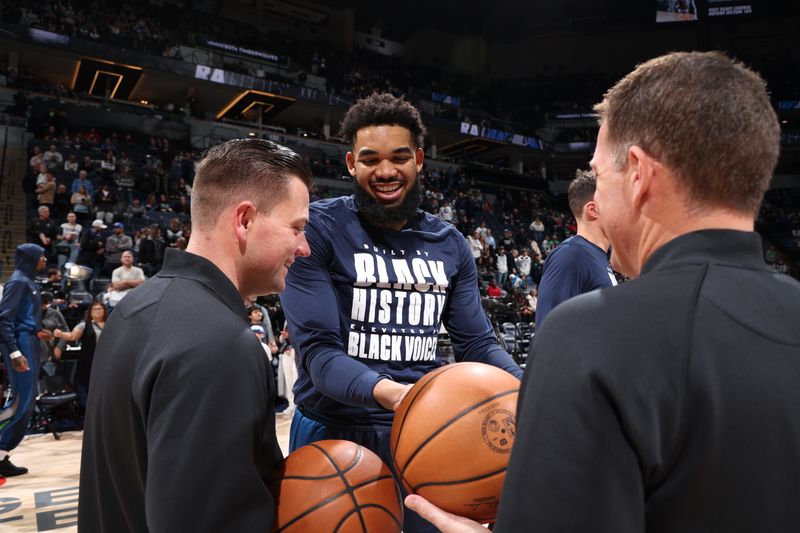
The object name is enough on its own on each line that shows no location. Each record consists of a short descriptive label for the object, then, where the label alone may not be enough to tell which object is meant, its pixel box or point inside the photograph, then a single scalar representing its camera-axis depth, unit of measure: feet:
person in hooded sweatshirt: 15.26
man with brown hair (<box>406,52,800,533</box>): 2.15
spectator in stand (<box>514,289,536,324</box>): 39.63
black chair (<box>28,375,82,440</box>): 19.53
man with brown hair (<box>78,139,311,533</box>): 3.32
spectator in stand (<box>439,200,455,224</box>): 55.36
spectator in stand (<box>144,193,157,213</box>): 41.20
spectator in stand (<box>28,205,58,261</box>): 31.13
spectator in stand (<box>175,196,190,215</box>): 41.96
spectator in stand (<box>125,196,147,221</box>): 38.63
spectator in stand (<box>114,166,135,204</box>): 42.11
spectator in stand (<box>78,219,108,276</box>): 30.01
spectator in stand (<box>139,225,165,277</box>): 30.55
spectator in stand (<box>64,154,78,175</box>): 41.52
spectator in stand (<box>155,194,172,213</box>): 41.29
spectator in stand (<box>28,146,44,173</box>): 38.70
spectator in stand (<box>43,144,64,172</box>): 40.73
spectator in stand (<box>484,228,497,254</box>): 52.18
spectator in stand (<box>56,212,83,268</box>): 30.78
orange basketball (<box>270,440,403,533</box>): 4.05
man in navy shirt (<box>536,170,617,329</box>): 9.80
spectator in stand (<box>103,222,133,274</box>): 30.09
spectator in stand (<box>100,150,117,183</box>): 42.57
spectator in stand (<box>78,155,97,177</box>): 42.27
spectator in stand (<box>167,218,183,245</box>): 32.84
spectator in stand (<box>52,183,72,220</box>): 35.91
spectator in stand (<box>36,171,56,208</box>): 34.65
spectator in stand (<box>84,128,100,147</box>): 48.48
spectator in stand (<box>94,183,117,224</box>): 37.06
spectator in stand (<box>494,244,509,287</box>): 49.48
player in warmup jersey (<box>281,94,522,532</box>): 6.19
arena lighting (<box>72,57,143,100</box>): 55.57
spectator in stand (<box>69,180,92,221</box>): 35.22
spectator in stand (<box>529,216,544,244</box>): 64.34
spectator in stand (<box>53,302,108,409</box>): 20.33
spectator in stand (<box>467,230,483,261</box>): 48.03
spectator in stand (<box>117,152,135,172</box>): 44.41
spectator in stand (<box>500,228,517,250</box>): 58.59
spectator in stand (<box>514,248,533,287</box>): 49.88
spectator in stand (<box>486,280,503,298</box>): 43.57
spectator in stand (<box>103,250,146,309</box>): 24.18
